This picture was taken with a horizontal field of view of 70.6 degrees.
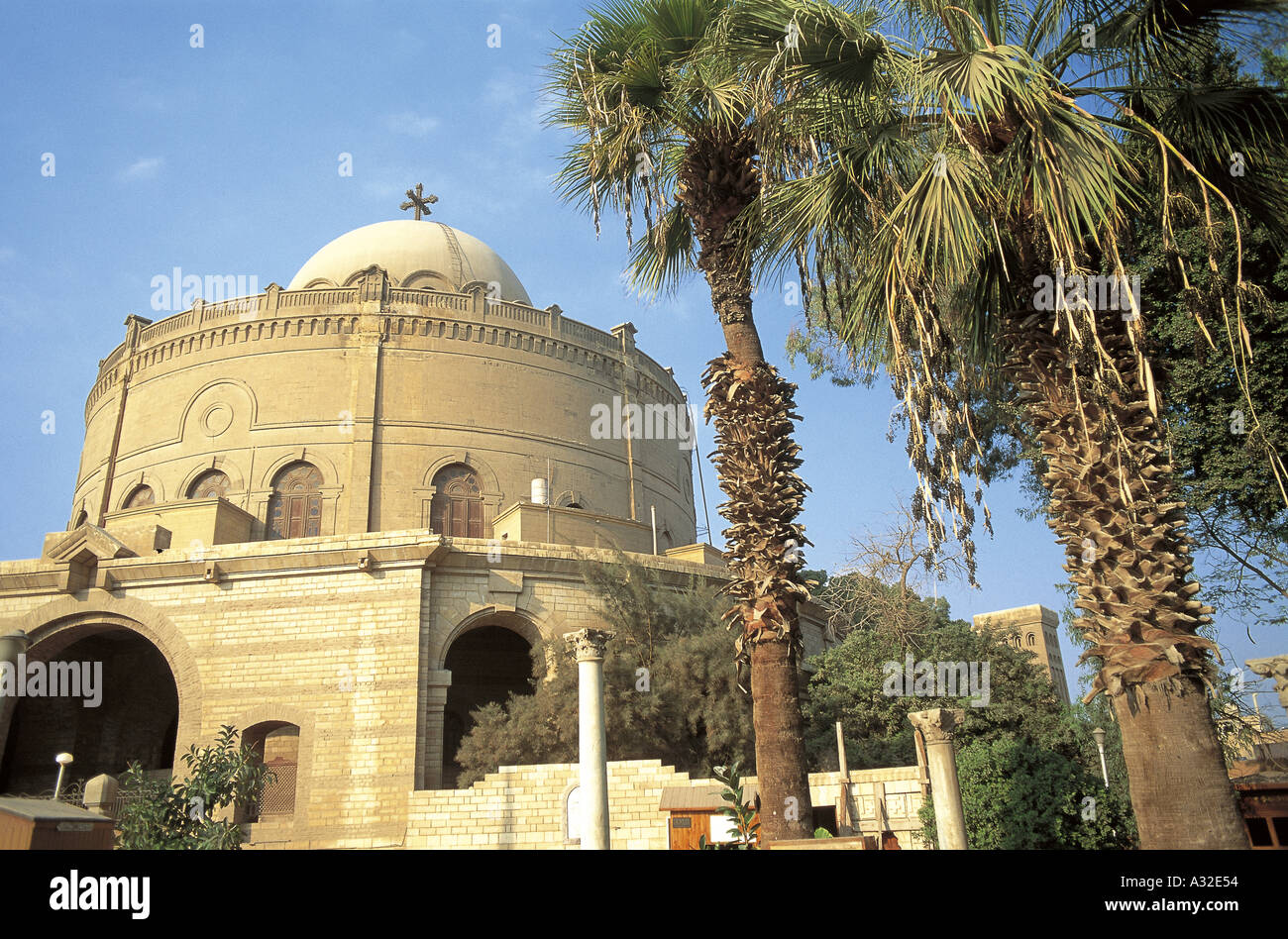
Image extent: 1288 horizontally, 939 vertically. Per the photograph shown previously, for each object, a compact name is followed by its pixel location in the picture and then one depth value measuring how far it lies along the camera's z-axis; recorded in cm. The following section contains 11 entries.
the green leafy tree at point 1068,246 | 570
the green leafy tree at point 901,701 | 1609
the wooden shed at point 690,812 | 1271
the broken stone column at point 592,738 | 1015
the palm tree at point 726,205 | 786
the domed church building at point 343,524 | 1666
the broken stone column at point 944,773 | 920
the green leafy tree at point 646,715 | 1593
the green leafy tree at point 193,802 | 1152
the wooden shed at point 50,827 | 778
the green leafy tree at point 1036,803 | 1120
